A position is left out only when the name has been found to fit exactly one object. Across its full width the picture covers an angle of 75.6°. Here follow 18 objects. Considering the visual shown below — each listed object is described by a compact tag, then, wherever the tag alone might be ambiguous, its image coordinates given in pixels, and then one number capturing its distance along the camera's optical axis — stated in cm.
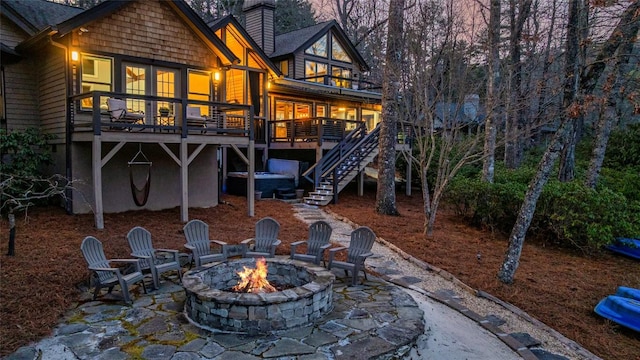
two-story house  997
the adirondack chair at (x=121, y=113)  973
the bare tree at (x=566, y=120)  666
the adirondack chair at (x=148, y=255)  643
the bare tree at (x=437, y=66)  980
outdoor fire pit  501
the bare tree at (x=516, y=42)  1167
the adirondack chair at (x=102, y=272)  579
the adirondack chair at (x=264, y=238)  793
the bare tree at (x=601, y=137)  1131
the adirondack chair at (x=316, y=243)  756
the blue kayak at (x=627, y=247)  901
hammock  954
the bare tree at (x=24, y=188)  949
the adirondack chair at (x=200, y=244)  728
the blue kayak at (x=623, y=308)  552
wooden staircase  1438
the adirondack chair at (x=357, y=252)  690
